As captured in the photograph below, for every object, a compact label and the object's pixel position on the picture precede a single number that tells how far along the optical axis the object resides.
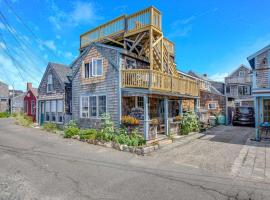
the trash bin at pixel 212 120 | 18.93
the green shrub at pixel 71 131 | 12.69
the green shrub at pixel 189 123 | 13.65
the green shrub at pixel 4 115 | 32.02
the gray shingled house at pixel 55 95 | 17.23
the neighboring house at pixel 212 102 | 21.80
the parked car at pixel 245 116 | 18.53
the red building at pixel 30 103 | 23.45
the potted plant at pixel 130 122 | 10.69
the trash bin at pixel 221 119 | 20.44
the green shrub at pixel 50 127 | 15.77
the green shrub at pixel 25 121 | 19.24
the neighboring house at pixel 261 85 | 11.55
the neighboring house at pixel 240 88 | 31.28
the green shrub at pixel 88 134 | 11.23
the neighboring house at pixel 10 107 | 38.88
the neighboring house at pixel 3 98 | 39.68
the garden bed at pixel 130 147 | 8.68
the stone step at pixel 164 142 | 10.27
